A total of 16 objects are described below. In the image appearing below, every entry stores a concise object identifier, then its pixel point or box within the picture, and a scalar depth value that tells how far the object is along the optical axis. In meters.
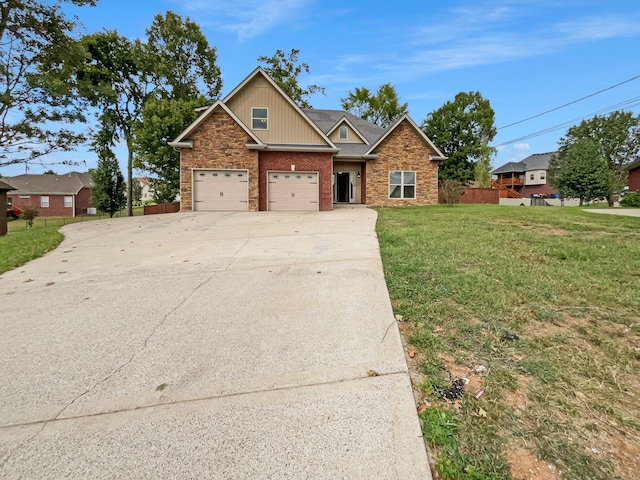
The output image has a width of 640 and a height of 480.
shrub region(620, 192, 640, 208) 22.11
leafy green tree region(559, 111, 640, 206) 42.97
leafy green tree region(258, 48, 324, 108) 32.03
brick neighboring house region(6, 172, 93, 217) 41.19
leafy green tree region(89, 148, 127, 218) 27.34
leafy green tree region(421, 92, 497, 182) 35.50
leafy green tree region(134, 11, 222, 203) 24.89
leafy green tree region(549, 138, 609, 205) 26.84
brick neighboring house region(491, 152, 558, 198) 50.50
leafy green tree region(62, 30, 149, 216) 24.73
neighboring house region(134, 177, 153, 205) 78.62
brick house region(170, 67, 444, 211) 16.19
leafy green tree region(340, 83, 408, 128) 37.91
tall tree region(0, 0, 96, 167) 16.67
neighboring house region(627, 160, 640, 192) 28.21
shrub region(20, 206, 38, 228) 23.83
